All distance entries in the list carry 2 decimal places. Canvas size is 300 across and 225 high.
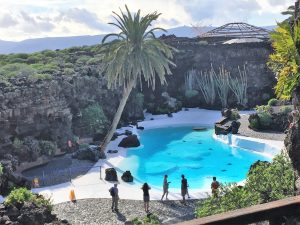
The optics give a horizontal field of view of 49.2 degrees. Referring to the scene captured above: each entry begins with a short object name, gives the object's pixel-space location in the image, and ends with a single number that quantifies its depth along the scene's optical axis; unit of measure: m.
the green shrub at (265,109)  26.42
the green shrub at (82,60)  33.09
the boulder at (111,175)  18.63
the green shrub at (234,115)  28.10
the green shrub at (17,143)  20.93
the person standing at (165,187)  15.81
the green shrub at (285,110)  25.36
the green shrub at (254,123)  25.75
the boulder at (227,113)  28.43
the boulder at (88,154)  21.96
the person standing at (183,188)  15.58
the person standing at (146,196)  14.72
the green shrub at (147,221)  11.99
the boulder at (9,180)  16.52
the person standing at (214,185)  15.11
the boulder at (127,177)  18.61
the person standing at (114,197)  14.60
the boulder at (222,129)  26.01
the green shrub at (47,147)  22.00
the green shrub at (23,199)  12.31
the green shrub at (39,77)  24.62
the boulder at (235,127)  25.61
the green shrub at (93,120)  26.36
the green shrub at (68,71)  27.97
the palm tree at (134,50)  22.60
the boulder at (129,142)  24.78
